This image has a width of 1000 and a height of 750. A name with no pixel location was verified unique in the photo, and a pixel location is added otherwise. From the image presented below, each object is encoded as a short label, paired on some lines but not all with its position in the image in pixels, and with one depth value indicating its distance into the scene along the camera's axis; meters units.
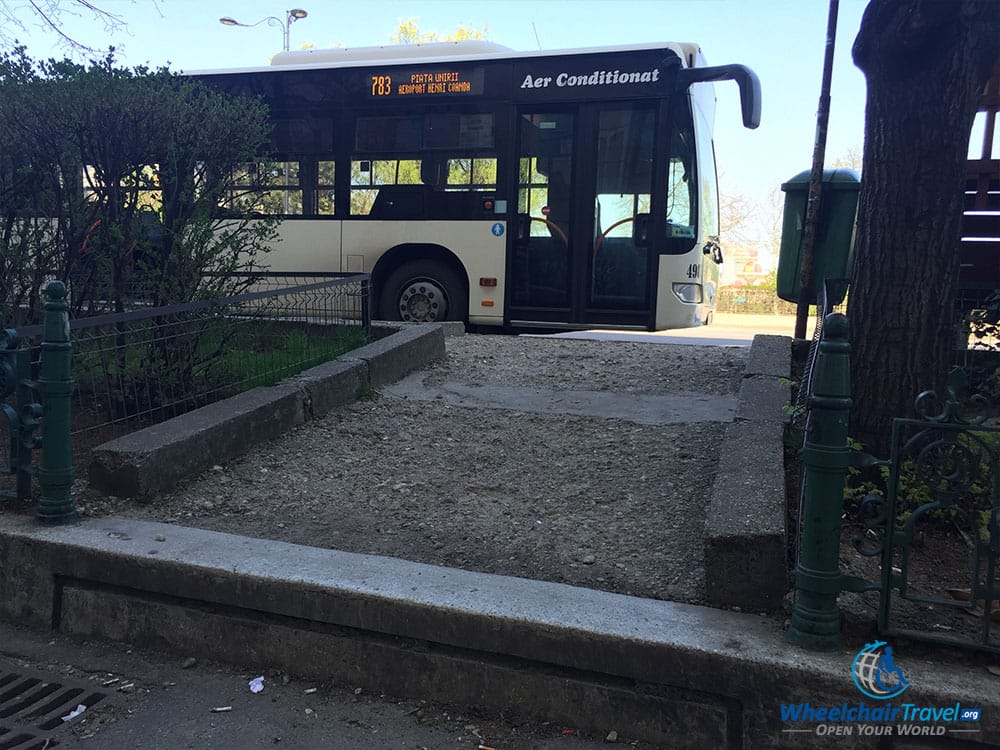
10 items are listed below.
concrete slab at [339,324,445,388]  6.29
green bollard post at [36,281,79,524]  3.61
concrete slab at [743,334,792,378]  5.81
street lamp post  24.71
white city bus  9.41
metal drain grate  2.72
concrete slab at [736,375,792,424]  4.61
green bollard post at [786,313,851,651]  2.59
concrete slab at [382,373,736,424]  5.62
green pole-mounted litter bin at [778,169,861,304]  7.18
